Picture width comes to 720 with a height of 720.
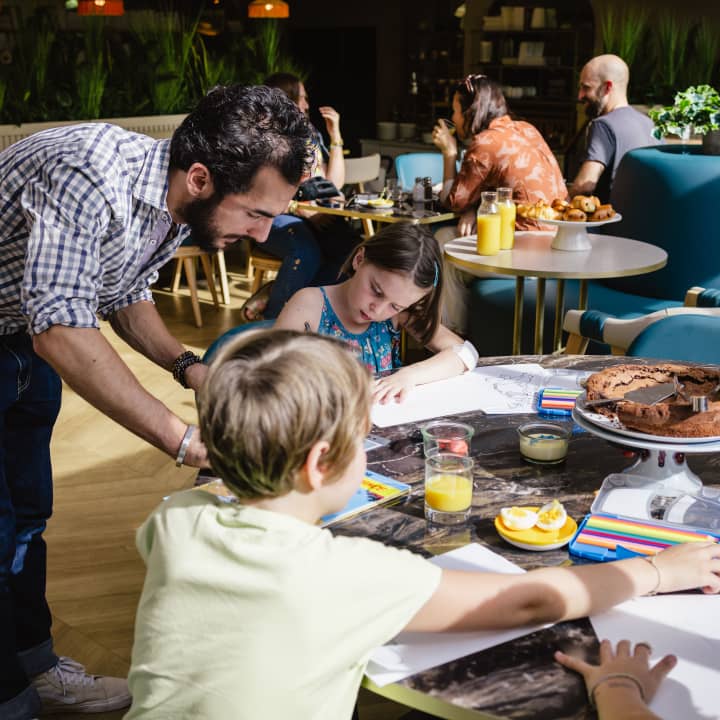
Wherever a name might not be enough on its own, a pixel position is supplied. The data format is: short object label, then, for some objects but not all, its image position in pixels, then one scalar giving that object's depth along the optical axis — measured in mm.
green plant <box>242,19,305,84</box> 6949
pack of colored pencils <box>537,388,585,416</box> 1820
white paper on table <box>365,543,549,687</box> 1054
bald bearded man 4750
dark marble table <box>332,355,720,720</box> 1007
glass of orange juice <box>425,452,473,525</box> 1385
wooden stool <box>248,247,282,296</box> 5266
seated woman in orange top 4375
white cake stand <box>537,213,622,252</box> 3703
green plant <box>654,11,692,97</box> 6375
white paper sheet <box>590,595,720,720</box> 996
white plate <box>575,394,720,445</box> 1420
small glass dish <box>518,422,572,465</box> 1593
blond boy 982
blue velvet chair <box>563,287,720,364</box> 2117
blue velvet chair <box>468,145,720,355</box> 4074
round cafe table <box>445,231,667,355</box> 3400
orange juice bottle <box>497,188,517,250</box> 3693
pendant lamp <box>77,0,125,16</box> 7254
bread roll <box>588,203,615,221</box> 3672
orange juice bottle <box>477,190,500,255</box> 3625
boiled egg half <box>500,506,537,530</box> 1323
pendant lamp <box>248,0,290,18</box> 8273
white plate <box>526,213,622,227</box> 3600
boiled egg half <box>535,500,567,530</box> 1322
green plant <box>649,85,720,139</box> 4027
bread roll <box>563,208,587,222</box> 3639
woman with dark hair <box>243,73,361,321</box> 4812
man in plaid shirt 1545
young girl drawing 2148
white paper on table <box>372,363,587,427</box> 1863
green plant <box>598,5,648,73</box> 6402
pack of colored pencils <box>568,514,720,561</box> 1281
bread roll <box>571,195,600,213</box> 3680
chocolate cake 1441
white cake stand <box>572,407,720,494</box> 1421
